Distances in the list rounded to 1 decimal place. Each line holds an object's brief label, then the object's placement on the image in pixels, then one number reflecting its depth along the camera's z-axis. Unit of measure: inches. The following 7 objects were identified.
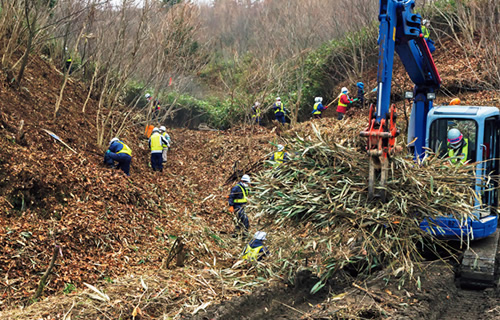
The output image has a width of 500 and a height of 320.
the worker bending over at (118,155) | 508.4
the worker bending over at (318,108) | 816.3
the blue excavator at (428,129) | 259.0
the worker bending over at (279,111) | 876.6
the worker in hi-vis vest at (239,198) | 455.7
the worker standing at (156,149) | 622.2
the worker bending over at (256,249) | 342.3
